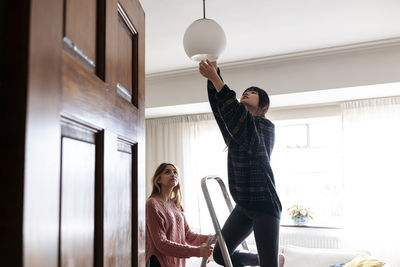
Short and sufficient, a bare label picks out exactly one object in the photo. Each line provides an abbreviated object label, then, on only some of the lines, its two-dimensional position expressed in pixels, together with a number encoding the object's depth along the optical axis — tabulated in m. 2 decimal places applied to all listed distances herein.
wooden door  0.52
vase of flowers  4.67
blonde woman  2.38
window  4.86
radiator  4.52
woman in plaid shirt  1.70
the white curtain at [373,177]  4.29
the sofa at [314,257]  3.33
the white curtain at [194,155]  5.13
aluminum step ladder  1.95
